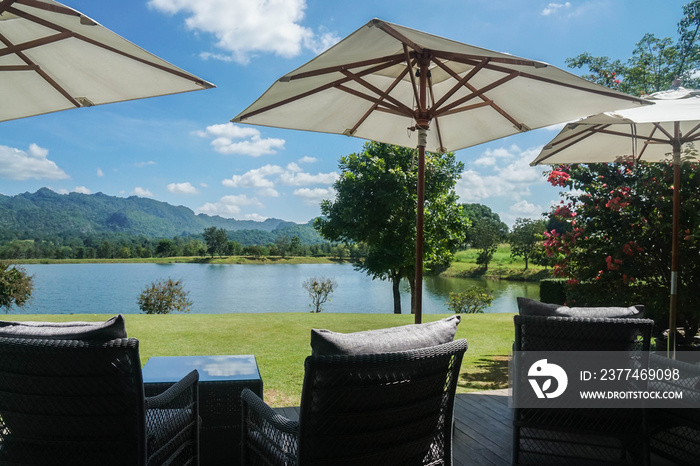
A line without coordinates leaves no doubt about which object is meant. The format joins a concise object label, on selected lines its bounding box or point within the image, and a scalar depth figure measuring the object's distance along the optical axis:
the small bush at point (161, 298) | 13.04
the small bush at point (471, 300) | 13.98
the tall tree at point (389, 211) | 15.67
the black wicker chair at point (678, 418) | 2.31
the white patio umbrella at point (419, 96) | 2.62
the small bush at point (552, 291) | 8.99
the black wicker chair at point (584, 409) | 2.33
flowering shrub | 5.41
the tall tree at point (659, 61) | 11.11
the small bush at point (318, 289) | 15.36
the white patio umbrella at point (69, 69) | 2.58
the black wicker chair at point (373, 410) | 1.50
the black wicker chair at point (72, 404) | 1.57
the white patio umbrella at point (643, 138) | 3.25
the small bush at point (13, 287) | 11.41
